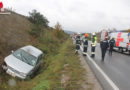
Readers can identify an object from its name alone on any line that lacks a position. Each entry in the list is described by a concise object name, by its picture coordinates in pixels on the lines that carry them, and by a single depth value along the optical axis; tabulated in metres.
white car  8.59
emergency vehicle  18.88
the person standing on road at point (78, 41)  13.80
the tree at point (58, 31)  43.44
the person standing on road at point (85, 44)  13.10
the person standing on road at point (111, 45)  16.86
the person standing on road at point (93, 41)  12.37
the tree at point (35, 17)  35.72
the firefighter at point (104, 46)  12.11
